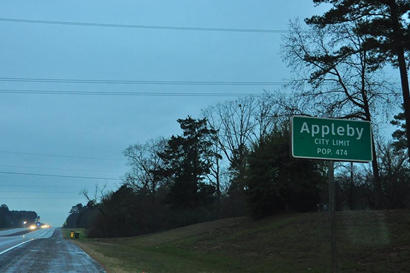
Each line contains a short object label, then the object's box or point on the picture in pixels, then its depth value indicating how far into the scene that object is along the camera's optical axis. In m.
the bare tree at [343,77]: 21.17
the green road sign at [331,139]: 6.52
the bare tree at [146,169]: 74.19
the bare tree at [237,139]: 55.30
